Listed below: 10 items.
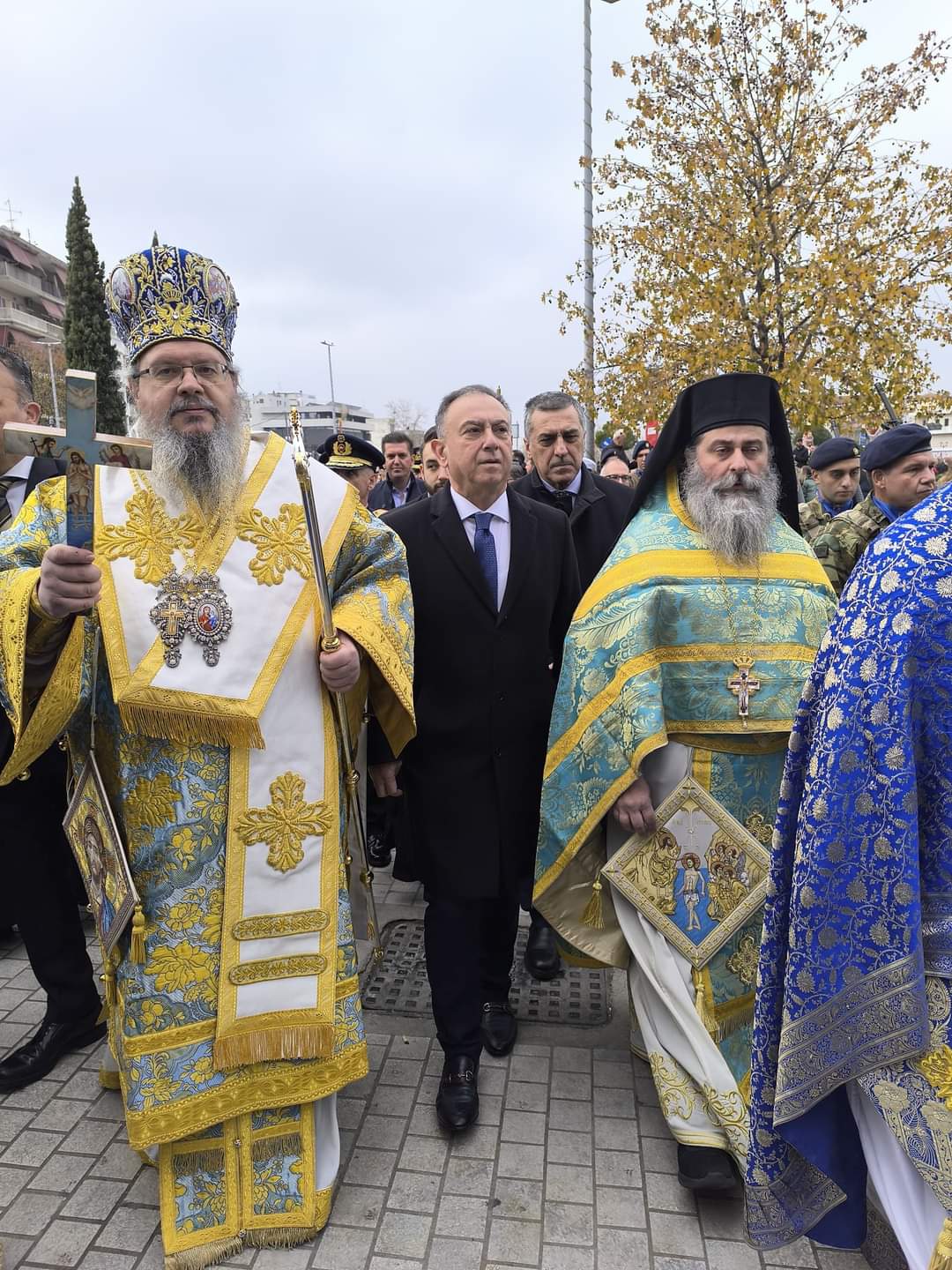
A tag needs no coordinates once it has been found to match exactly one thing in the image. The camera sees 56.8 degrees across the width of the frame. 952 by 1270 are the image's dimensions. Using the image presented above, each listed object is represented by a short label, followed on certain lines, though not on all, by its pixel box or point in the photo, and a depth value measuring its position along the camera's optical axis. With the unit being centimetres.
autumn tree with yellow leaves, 1020
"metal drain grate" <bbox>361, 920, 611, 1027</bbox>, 345
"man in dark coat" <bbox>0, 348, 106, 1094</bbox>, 315
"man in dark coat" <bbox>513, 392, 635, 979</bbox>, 425
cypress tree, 3247
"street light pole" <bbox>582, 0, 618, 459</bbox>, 1298
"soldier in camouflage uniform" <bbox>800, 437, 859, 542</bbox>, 539
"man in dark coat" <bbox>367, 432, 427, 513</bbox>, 769
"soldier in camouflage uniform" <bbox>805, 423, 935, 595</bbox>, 438
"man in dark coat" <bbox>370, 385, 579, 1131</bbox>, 292
